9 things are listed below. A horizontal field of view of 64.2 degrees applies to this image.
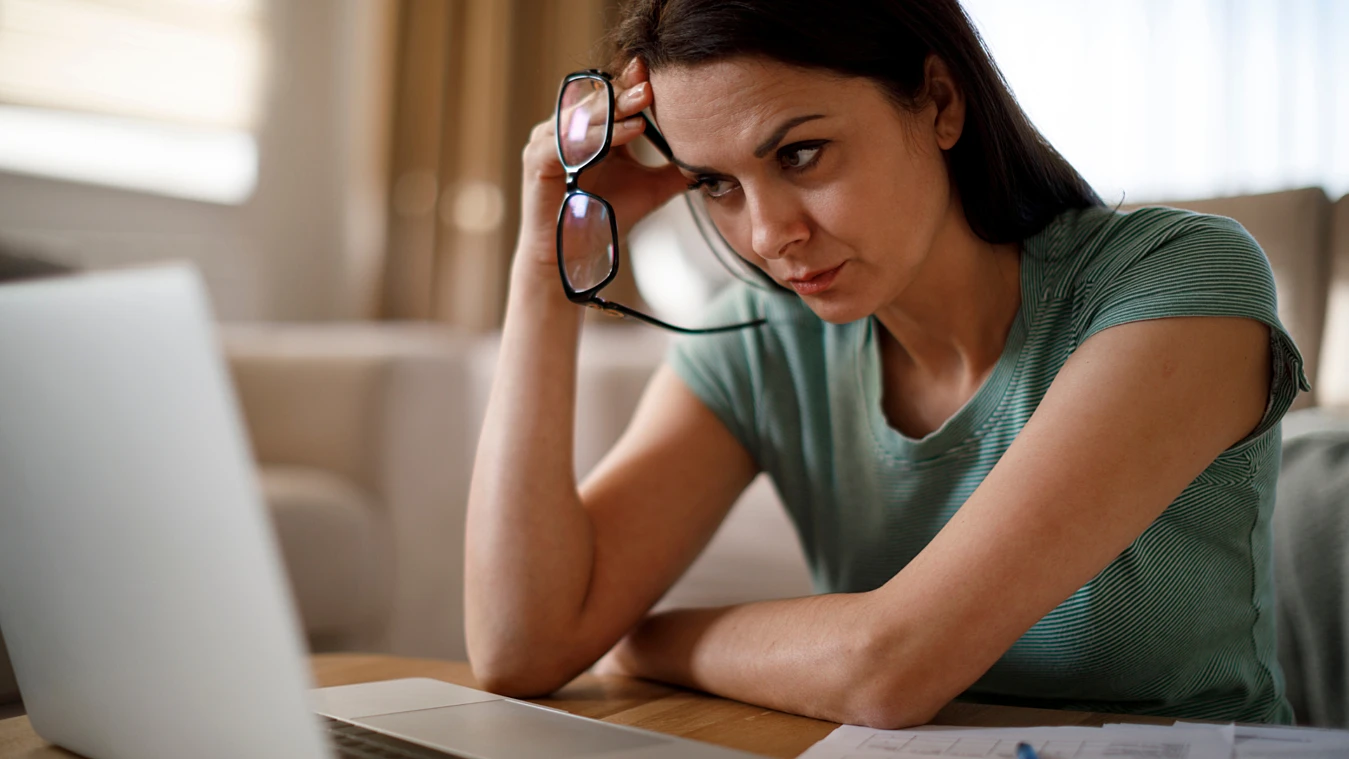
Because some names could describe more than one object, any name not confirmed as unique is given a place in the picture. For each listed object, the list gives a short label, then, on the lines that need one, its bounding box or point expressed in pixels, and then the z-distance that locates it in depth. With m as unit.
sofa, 1.82
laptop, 0.40
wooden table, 0.64
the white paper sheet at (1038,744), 0.57
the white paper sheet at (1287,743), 0.57
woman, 0.69
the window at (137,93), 2.81
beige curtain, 3.37
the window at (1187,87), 2.46
